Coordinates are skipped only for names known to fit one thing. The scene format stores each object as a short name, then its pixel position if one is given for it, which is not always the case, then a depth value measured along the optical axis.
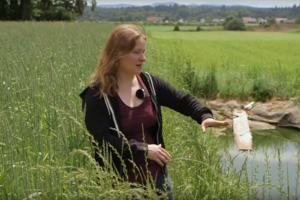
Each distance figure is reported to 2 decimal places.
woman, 2.55
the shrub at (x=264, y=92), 11.12
